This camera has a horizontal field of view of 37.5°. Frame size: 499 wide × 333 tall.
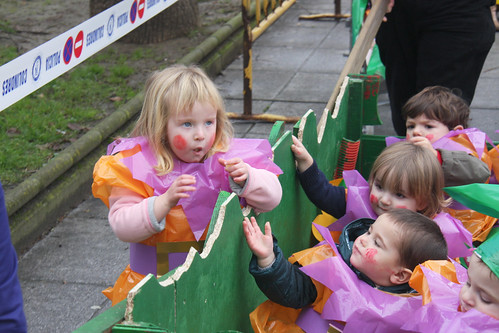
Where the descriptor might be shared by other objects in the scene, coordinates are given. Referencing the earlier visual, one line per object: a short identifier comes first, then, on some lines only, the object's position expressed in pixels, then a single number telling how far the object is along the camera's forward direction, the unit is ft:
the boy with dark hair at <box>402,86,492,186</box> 11.43
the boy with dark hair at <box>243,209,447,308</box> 7.94
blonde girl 8.44
